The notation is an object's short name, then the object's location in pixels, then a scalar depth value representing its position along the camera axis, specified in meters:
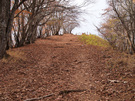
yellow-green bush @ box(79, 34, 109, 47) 12.77
